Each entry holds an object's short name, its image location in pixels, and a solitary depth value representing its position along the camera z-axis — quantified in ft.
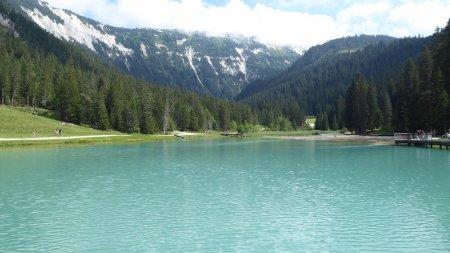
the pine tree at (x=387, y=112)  511.52
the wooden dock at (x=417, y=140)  276.70
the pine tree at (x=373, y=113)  522.88
